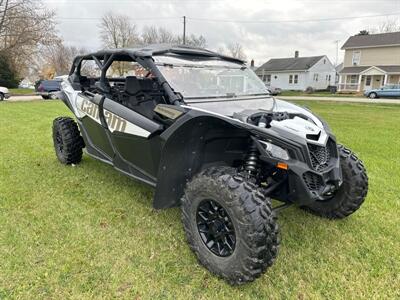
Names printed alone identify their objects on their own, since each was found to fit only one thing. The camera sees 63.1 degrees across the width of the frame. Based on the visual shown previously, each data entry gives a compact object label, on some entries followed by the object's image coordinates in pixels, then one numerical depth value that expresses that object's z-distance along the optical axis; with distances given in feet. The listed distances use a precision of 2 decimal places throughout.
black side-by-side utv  7.84
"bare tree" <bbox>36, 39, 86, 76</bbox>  182.19
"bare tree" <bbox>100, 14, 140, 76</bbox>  158.42
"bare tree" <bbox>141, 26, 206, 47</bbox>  162.38
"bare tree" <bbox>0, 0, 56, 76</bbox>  87.86
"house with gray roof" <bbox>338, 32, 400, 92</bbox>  116.67
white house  148.15
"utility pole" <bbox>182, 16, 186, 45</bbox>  127.44
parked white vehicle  67.75
